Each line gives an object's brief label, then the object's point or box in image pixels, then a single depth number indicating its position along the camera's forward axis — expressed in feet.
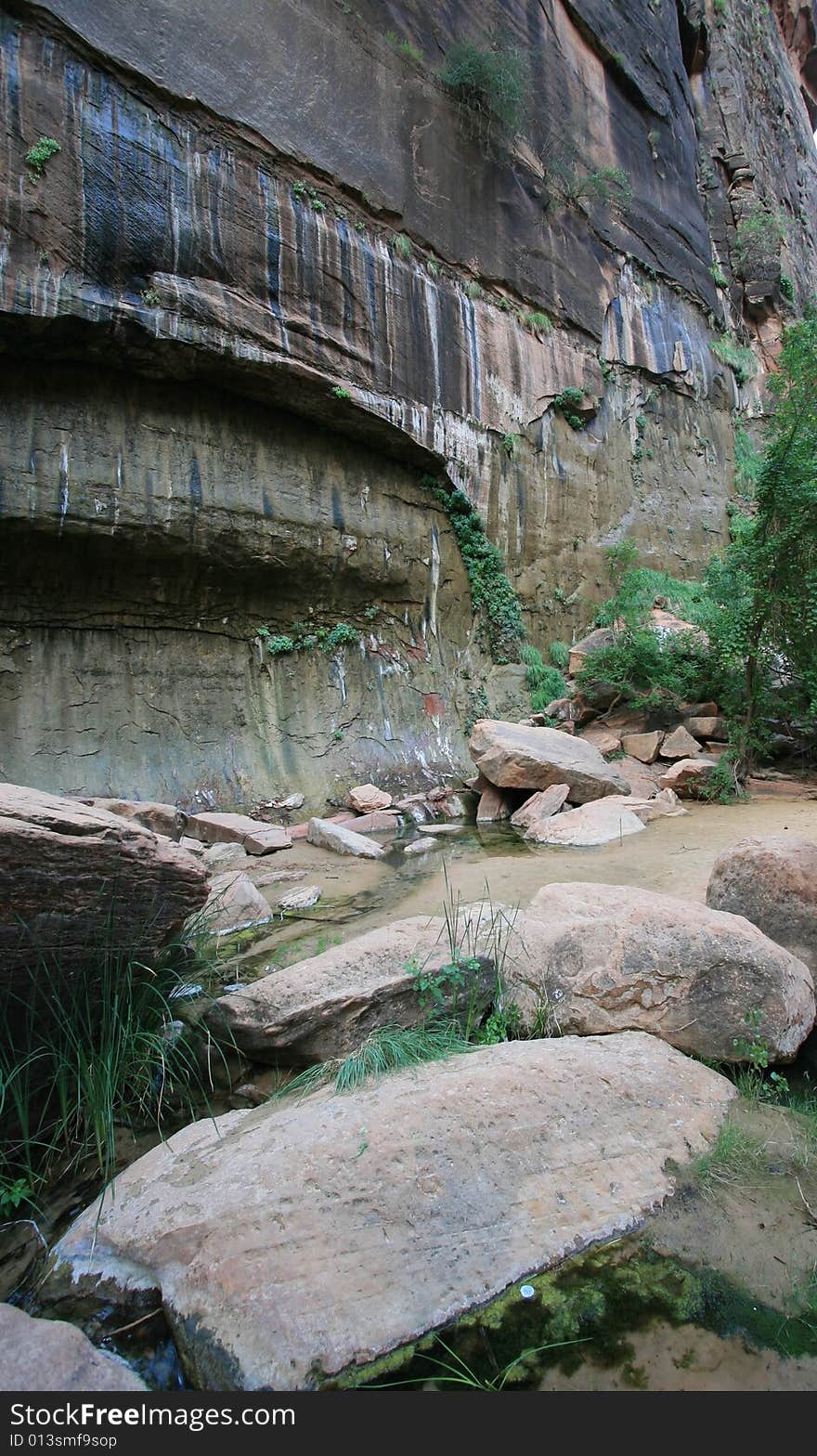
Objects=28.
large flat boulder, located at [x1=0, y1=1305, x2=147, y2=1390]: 4.14
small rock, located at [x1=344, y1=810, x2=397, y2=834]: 25.43
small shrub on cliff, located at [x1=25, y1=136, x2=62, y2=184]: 22.12
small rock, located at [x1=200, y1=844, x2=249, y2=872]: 18.63
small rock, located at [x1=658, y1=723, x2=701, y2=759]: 28.45
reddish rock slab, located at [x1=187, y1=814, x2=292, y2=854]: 20.45
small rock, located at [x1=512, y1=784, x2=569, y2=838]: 22.93
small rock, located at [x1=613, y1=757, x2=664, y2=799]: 26.12
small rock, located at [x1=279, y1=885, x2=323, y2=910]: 14.75
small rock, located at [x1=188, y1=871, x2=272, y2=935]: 12.72
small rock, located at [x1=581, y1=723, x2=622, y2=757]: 30.99
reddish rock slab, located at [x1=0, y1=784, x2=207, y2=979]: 6.98
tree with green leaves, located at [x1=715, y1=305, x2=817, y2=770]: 22.63
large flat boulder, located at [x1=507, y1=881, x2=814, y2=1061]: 8.29
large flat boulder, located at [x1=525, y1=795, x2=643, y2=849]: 19.54
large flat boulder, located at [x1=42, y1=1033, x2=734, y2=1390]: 4.61
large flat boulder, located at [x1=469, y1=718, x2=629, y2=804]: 24.44
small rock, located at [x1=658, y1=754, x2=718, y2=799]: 25.77
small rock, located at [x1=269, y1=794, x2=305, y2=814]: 27.07
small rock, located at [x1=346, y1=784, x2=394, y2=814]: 27.32
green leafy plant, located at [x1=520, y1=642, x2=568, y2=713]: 37.11
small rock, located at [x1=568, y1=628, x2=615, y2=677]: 36.47
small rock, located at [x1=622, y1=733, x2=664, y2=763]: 29.48
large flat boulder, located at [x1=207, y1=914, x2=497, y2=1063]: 8.27
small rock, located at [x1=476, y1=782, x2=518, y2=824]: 25.48
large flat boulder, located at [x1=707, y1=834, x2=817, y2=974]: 9.67
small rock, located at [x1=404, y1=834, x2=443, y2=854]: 20.70
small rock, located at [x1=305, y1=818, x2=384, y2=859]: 20.21
